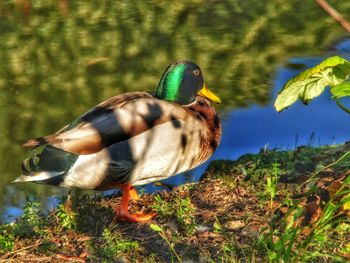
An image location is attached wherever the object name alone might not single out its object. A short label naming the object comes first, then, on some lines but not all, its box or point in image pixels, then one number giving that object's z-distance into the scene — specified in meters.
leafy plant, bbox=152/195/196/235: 8.97
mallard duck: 9.86
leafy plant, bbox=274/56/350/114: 7.35
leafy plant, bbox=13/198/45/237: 9.24
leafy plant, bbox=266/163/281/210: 9.55
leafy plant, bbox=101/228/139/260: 8.41
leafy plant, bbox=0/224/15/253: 8.76
